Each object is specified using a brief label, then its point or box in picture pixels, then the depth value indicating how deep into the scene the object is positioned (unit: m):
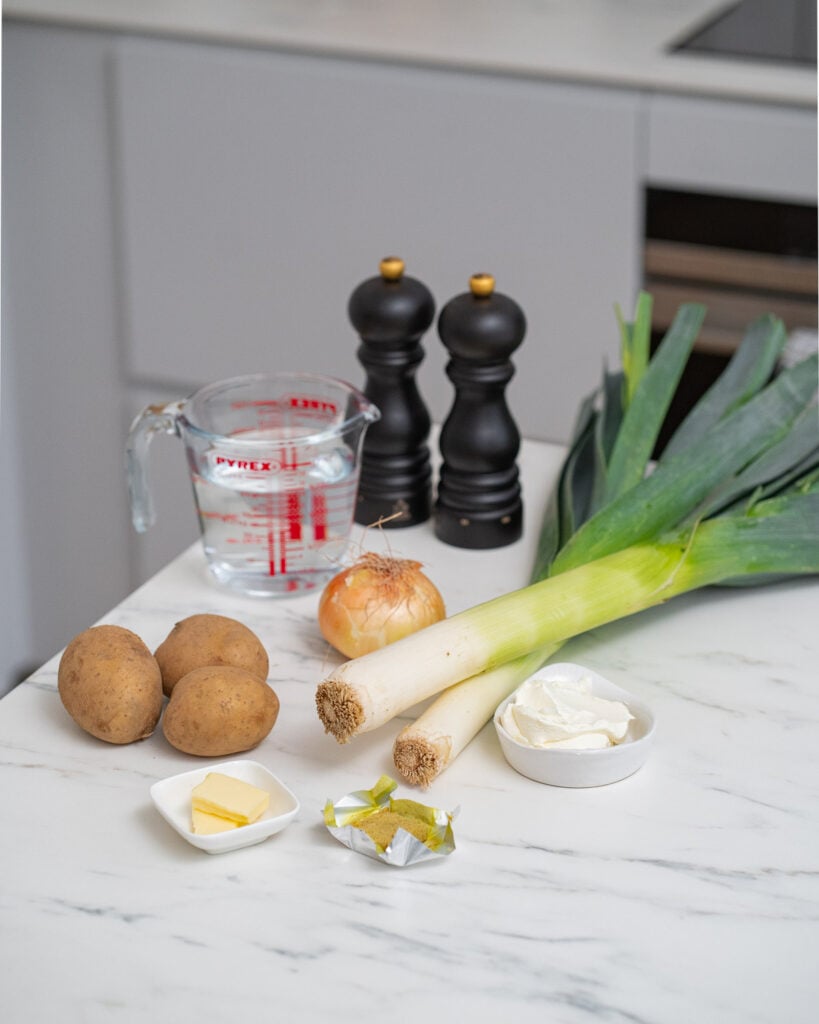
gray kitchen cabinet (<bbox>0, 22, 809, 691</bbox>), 2.18
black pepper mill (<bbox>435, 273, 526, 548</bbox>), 1.20
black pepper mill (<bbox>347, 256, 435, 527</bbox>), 1.25
